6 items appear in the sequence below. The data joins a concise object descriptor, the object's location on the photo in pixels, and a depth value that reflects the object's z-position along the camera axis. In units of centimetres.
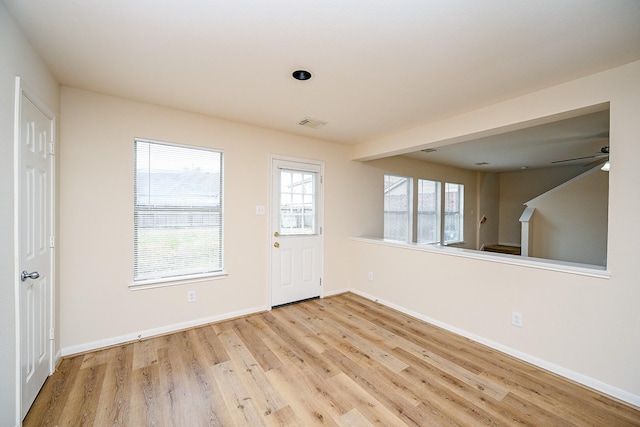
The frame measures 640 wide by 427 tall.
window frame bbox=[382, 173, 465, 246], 539
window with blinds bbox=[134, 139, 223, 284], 278
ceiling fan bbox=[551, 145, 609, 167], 421
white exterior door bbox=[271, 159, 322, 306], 367
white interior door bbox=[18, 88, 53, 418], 167
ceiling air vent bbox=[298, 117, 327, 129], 322
